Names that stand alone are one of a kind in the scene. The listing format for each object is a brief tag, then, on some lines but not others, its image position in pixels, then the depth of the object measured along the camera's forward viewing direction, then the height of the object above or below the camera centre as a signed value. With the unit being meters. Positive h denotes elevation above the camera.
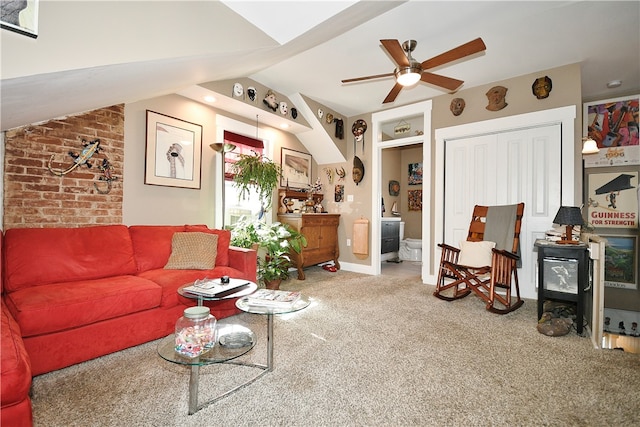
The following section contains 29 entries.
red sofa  1.67 -0.52
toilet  6.03 -0.72
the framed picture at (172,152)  3.12 +0.70
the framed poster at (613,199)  3.78 +0.24
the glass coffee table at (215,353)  1.31 -0.65
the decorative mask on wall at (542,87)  3.33 +1.50
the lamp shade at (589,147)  3.42 +0.83
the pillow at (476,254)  3.11 -0.41
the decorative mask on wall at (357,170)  4.85 +0.75
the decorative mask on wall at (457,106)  3.89 +1.48
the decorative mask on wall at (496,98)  3.61 +1.48
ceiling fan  2.24 +1.29
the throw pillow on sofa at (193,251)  2.60 -0.35
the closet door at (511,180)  3.37 +0.46
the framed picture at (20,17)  1.13 +0.78
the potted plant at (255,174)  3.66 +0.51
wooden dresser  4.27 -0.35
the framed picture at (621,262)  3.82 -0.59
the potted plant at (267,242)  3.43 -0.33
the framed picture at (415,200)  6.64 +0.36
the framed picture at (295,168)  4.70 +0.77
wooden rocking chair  2.91 -0.44
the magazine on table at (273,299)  1.71 -0.52
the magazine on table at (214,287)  1.77 -0.47
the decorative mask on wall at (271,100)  3.92 +1.54
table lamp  2.54 -0.02
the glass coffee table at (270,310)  1.63 -0.54
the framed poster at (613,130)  3.78 +1.17
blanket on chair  3.17 -0.11
